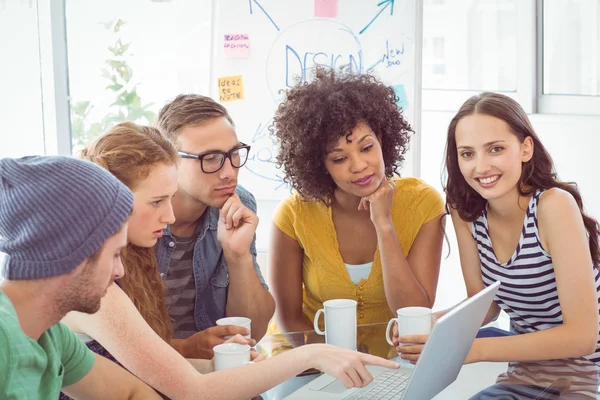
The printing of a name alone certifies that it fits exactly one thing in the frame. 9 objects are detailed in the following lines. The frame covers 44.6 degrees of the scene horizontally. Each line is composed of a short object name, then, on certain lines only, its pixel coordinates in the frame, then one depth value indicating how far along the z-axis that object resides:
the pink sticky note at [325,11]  3.02
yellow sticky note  3.05
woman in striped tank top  1.67
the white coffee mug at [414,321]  1.52
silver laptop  1.20
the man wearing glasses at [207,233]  1.87
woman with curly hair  2.01
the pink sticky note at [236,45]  3.03
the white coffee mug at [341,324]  1.60
